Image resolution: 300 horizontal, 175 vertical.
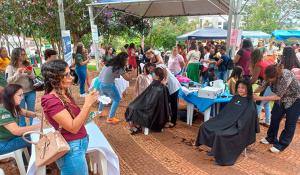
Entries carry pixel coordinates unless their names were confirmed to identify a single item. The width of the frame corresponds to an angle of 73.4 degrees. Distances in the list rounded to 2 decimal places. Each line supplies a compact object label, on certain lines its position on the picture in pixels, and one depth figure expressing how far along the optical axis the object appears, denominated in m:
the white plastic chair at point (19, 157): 2.46
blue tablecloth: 3.76
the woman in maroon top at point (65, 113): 1.39
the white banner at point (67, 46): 4.65
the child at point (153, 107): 3.81
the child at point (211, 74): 6.05
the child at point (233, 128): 2.82
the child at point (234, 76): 3.83
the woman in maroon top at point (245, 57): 4.63
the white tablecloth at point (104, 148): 2.20
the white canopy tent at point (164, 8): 7.13
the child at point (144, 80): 4.36
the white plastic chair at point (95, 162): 2.26
